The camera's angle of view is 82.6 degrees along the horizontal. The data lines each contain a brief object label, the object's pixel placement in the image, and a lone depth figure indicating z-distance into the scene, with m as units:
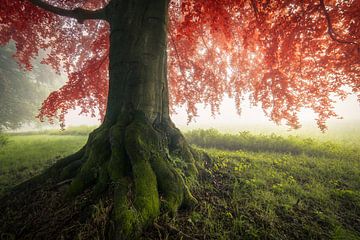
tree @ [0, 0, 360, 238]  3.21
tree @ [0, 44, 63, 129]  19.86
